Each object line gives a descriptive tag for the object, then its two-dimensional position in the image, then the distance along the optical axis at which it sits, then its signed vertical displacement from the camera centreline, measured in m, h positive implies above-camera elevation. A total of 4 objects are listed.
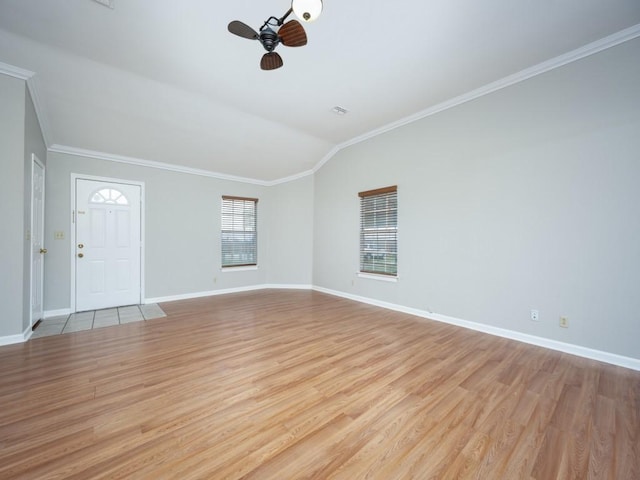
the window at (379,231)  4.77 +0.17
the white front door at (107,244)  4.53 -0.11
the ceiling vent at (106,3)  2.26 +2.01
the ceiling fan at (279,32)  1.87 +1.71
